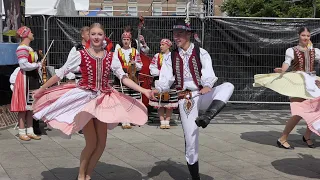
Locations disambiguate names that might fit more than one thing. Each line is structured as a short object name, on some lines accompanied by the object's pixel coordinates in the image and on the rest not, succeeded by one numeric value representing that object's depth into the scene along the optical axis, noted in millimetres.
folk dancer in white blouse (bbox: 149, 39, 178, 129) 9320
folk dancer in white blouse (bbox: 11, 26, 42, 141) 7816
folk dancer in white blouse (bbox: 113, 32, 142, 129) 9172
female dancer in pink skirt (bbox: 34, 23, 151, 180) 5082
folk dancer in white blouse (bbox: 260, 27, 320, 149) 7262
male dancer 5234
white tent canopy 15898
